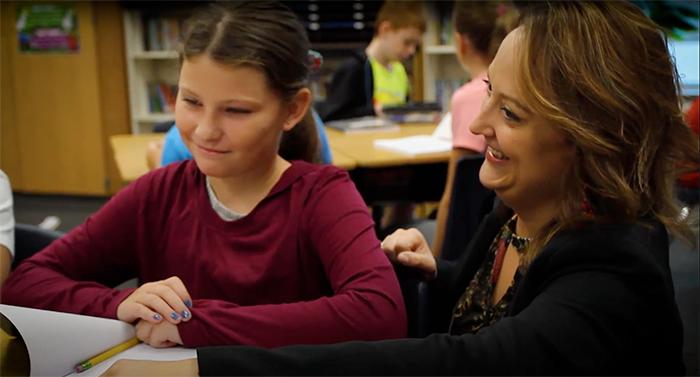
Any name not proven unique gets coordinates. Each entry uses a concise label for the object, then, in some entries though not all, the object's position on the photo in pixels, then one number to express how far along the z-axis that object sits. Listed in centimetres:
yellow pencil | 87
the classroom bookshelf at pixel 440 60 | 572
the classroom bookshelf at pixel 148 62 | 574
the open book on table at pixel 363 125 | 367
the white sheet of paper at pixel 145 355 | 86
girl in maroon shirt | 115
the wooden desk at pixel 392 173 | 309
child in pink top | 245
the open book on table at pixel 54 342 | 83
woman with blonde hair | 75
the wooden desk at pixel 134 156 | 277
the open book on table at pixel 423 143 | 310
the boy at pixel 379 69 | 400
